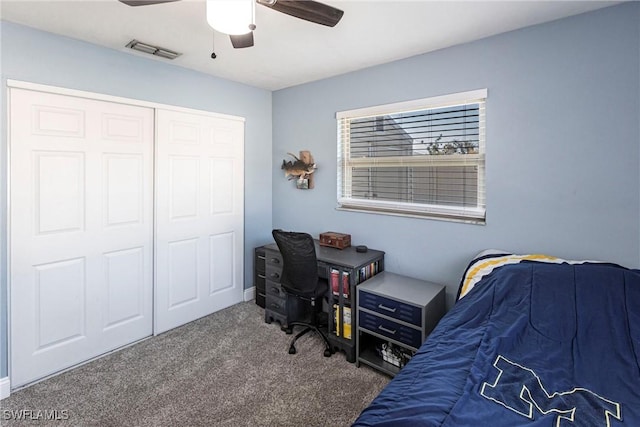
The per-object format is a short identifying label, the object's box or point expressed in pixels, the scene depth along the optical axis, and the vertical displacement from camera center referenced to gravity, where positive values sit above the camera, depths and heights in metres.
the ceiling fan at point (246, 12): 1.32 +0.86
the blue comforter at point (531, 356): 1.10 -0.64
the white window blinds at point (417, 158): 2.54 +0.48
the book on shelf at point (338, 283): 2.65 -0.61
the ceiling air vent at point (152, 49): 2.50 +1.31
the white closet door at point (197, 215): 3.01 -0.06
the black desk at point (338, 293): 2.61 -0.70
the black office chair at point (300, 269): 2.63 -0.49
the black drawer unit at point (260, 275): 3.51 -0.72
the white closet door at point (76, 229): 2.24 -0.15
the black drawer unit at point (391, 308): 2.25 -0.72
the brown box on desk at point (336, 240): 3.13 -0.29
